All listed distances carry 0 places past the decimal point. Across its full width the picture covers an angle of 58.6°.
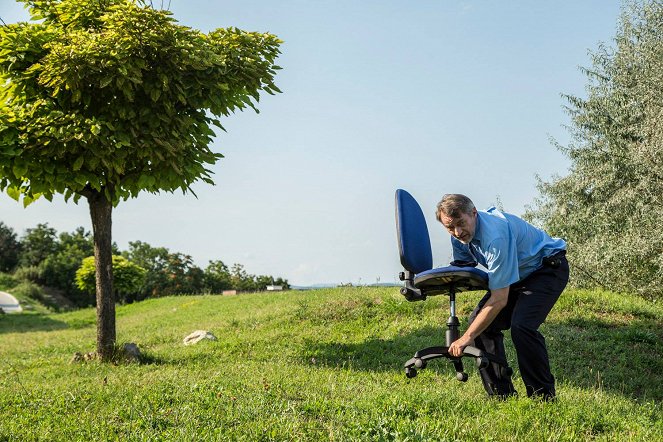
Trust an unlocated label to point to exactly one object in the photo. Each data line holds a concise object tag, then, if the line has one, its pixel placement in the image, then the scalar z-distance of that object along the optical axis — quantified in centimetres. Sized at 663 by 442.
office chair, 571
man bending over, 544
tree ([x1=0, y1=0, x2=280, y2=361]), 1009
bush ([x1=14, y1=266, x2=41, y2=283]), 4625
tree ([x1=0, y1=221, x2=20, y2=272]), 5009
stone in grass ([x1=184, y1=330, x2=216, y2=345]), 1281
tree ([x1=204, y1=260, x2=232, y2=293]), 4219
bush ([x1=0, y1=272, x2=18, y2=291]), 4449
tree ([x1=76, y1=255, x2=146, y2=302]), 3155
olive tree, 1614
